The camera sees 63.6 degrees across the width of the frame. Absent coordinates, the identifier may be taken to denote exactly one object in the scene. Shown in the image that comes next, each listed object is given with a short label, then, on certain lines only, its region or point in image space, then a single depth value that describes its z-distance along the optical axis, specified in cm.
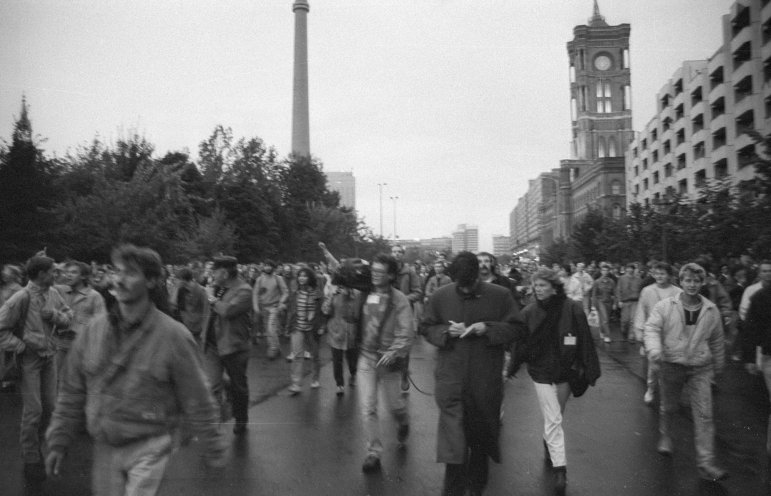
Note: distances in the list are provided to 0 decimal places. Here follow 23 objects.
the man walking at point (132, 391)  286
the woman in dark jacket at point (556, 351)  516
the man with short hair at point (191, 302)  677
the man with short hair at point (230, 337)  627
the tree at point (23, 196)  2370
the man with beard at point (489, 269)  812
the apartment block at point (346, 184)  18678
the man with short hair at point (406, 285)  845
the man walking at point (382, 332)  571
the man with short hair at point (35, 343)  516
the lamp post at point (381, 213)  9034
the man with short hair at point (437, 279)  1272
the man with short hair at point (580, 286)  1318
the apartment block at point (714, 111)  3709
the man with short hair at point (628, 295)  1397
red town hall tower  11206
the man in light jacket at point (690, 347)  521
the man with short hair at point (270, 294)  1178
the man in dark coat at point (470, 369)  433
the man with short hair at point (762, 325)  552
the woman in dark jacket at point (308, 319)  904
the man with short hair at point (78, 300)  670
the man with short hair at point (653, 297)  743
